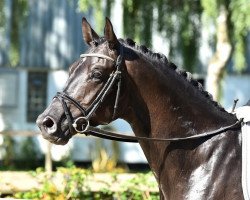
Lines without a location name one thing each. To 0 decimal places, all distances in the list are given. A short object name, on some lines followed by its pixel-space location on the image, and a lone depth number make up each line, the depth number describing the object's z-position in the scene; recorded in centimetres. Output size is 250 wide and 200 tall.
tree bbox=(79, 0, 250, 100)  1993
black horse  622
